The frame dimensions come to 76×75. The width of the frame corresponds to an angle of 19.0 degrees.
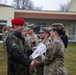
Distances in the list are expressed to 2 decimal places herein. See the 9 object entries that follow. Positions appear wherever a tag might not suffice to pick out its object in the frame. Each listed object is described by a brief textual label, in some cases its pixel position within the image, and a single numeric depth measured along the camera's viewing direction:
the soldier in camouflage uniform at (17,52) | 3.95
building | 26.63
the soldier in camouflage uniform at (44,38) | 5.08
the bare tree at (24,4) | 54.96
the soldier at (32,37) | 6.17
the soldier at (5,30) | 12.16
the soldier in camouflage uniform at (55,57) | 4.25
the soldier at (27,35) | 6.55
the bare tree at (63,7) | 63.14
